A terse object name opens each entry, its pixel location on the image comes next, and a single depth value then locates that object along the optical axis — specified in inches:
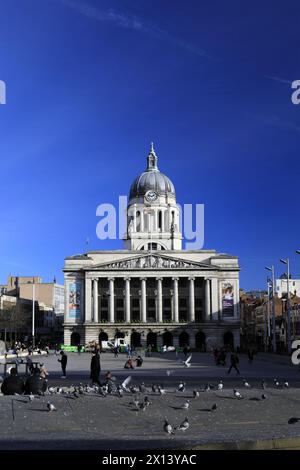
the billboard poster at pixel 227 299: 5098.4
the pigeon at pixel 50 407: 752.5
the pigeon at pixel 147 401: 798.8
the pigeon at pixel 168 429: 614.9
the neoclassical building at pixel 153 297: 5029.5
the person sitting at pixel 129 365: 2109.3
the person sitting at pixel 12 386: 925.2
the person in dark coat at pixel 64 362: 1636.3
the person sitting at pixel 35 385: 908.0
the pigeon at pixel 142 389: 928.9
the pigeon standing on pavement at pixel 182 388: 938.1
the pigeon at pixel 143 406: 782.5
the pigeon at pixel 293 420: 681.5
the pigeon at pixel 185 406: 787.4
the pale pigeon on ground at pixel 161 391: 902.4
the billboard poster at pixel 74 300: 5132.9
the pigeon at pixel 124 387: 929.5
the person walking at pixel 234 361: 1801.6
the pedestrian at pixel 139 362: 2231.3
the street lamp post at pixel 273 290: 3279.5
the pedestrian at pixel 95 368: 1135.6
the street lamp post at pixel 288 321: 2888.8
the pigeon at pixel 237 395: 877.2
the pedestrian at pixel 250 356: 2581.2
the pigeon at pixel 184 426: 633.0
